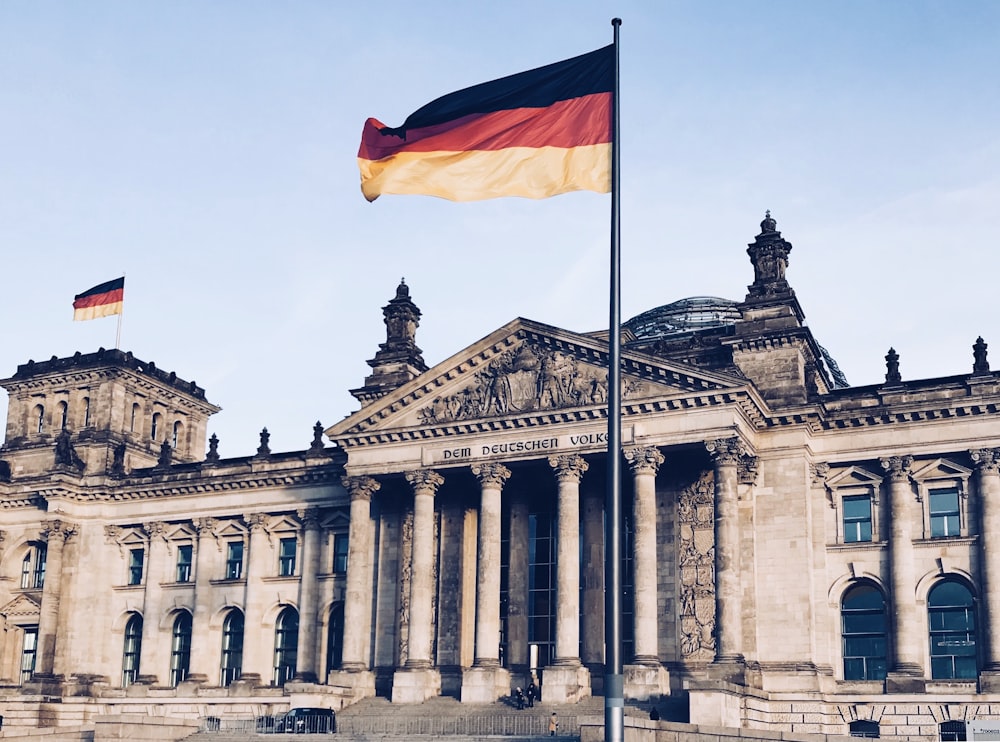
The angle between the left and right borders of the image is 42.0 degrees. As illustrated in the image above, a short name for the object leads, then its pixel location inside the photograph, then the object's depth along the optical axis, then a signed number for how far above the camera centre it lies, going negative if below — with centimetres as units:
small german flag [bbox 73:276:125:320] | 6938 +1749
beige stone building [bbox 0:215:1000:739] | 4853 +403
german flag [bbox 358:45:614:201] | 2517 +981
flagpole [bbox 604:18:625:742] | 2058 +166
